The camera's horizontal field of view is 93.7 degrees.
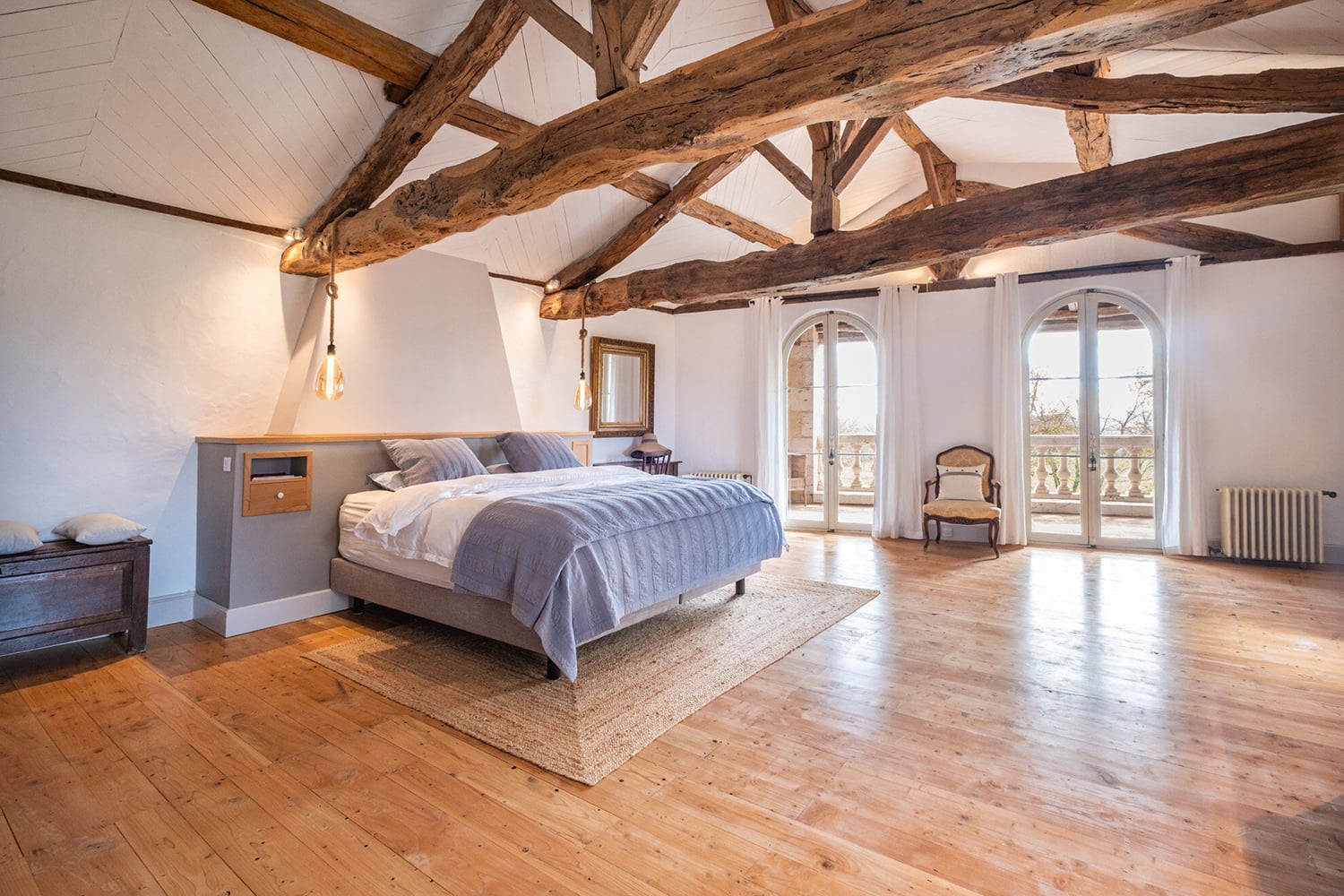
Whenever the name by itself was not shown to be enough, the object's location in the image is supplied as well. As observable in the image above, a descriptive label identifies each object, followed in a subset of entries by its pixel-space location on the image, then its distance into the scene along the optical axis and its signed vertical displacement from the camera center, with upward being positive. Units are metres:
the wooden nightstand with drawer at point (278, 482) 3.61 -0.13
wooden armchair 5.60 -0.21
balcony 5.79 -0.14
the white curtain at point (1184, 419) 5.40 +0.45
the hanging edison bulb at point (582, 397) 5.52 +0.59
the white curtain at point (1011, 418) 5.97 +0.49
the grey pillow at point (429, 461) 4.08 +0.01
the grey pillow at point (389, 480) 4.12 -0.13
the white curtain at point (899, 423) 6.43 +0.46
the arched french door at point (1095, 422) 5.78 +0.46
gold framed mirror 6.79 +0.85
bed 2.76 -0.44
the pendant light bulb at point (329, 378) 3.74 +0.49
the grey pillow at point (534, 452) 4.79 +0.08
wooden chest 2.87 -0.66
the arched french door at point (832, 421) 6.86 +0.51
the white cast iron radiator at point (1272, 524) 5.06 -0.42
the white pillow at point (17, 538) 2.85 -0.37
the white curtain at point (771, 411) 7.08 +0.61
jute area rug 2.38 -1.00
